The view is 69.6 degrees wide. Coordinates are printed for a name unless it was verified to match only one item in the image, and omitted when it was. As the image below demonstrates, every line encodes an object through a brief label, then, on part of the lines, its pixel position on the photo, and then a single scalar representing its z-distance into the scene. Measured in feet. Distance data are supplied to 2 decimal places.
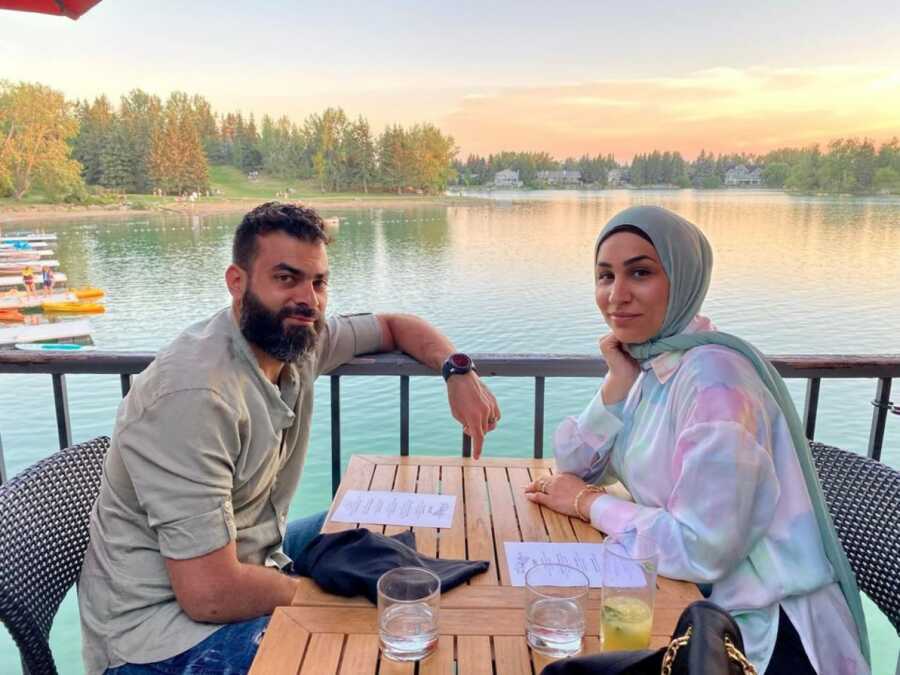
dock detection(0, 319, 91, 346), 59.52
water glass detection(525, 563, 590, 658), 3.40
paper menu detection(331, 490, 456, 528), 4.86
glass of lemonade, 3.37
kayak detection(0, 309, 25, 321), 66.80
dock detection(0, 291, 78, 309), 68.22
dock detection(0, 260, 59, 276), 85.66
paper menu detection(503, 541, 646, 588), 4.18
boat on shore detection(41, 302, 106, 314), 69.22
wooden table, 3.29
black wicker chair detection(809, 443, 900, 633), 4.67
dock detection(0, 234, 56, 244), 102.73
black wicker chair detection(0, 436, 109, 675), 4.20
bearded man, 4.42
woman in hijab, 4.15
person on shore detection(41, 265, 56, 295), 75.43
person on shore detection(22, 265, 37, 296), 70.52
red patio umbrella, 6.98
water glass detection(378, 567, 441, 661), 3.34
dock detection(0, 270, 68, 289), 76.33
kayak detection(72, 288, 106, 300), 72.88
